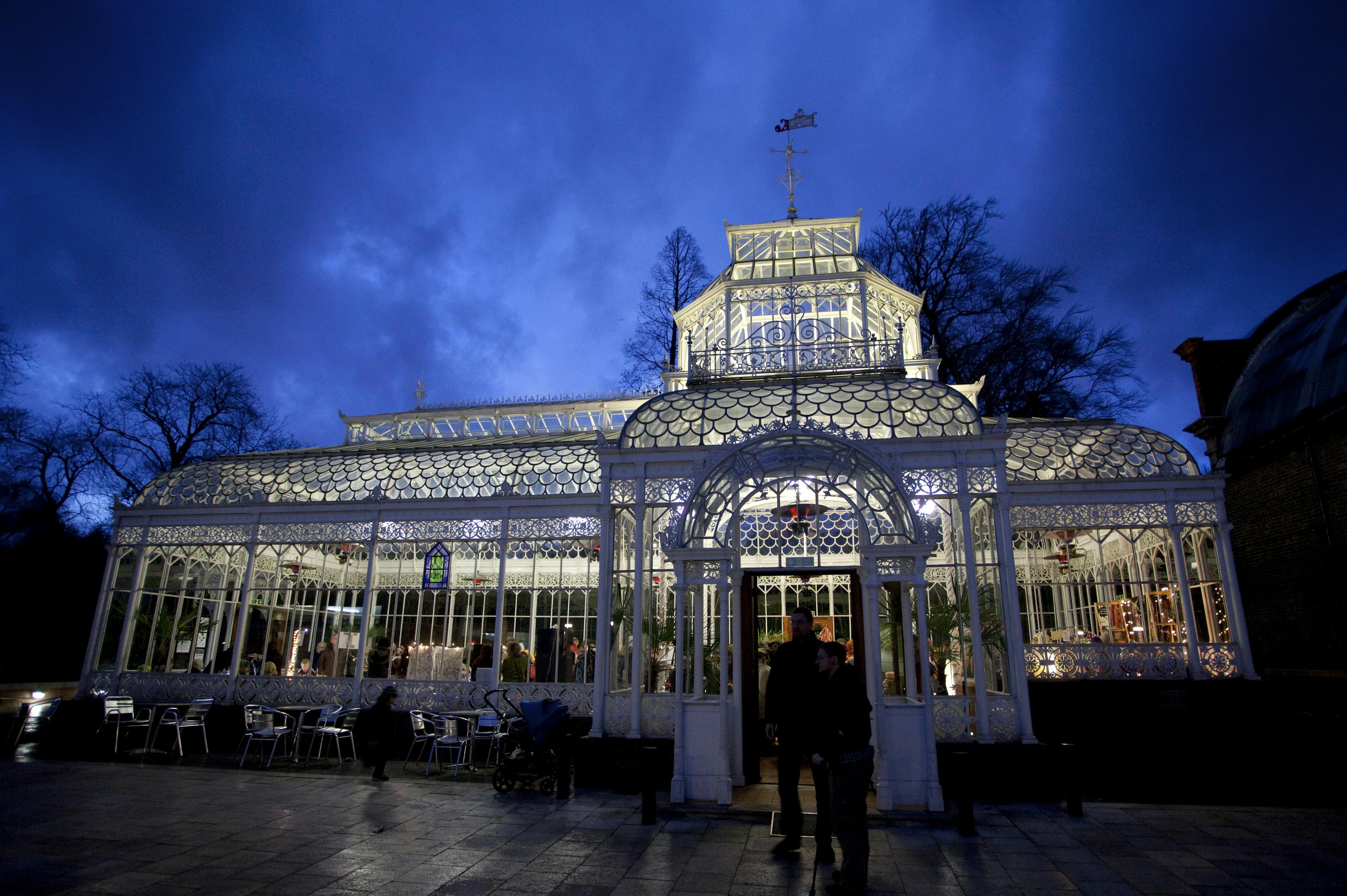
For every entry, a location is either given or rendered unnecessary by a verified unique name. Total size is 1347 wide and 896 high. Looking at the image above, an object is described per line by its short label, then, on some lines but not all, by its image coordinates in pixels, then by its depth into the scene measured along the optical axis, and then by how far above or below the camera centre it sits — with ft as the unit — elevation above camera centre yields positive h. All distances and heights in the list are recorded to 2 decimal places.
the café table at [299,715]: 34.40 -4.45
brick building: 41.93 +11.37
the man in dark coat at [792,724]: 19.60 -2.55
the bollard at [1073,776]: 23.45 -4.65
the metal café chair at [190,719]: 35.14 -4.81
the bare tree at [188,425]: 78.18 +24.27
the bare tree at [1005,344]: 73.67 +31.96
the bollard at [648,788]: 23.04 -5.13
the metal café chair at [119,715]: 35.73 -4.60
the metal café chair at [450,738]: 32.24 -5.03
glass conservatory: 27.63 +4.47
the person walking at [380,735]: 29.71 -4.51
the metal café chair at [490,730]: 33.30 -4.82
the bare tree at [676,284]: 83.35 +43.01
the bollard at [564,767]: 26.99 -5.20
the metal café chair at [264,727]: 33.40 -4.89
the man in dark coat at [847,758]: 16.12 -2.90
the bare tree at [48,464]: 70.44 +17.04
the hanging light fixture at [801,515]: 29.94 +5.24
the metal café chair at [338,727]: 34.45 -4.92
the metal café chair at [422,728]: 33.40 -4.89
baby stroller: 28.19 -4.79
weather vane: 41.96 +31.27
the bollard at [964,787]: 21.29 -4.62
